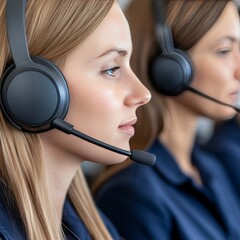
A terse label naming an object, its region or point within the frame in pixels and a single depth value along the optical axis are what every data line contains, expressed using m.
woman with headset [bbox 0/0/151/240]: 1.32
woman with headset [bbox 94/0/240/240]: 1.46
